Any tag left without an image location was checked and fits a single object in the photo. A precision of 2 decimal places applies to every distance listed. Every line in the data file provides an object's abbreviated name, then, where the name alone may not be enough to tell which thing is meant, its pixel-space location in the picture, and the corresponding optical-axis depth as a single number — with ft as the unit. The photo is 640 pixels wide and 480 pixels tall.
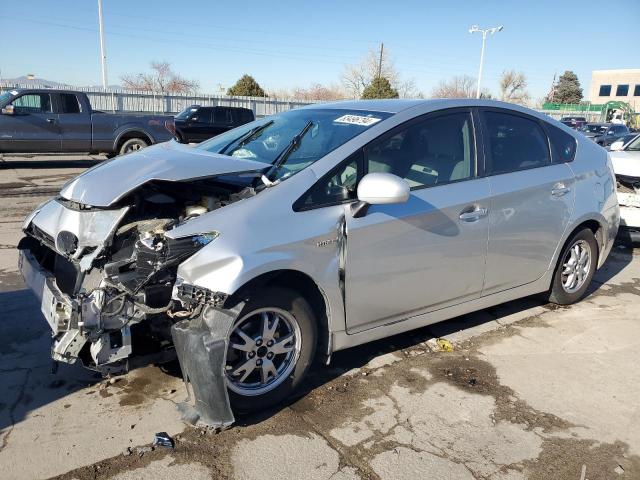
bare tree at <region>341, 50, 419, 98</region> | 192.75
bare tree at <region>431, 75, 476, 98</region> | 231.71
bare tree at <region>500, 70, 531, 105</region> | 252.01
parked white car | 23.25
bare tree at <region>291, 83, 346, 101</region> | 221.44
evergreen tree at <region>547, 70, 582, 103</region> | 286.66
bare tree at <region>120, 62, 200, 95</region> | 207.04
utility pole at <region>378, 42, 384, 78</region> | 188.03
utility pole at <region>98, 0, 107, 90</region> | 117.54
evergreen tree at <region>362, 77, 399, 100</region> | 145.69
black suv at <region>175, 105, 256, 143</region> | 65.78
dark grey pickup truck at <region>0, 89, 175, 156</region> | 42.86
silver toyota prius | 9.81
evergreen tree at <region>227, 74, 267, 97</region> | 145.38
